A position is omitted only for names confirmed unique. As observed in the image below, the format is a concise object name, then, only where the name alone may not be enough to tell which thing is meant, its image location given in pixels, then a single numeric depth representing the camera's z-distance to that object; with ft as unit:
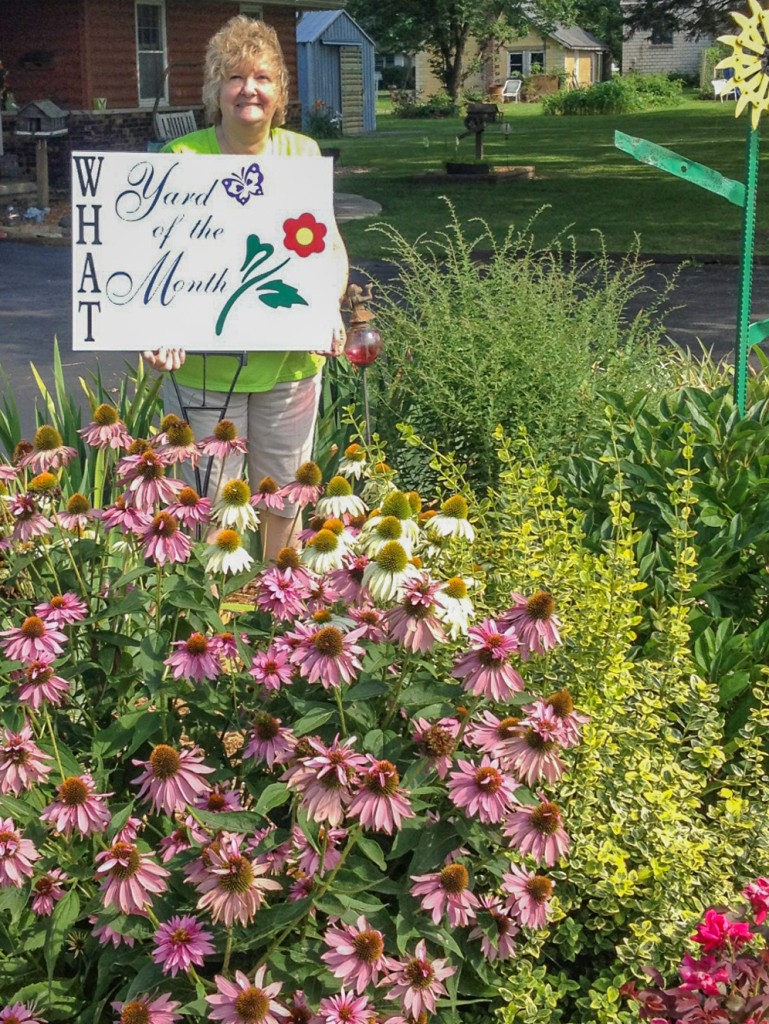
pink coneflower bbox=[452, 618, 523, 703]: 6.12
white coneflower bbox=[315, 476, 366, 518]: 7.85
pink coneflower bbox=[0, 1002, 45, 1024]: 6.24
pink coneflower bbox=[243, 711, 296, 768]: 6.56
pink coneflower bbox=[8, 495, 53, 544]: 7.75
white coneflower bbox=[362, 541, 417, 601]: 6.53
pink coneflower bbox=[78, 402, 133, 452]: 8.04
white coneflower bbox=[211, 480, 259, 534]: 7.61
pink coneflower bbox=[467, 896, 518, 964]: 6.66
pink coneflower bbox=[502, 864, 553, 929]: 6.31
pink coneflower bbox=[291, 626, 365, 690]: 6.13
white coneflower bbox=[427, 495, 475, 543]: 7.43
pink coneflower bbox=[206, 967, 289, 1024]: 5.63
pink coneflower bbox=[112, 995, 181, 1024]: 5.64
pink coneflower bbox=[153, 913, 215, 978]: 5.95
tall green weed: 14.02
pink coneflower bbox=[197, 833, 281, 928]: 5.77
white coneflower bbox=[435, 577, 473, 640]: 6.51
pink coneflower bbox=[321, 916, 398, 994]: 5.80
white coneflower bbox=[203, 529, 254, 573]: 7.11
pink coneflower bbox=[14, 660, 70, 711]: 6.46
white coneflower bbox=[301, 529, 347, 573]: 7.21
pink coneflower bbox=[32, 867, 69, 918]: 6.36
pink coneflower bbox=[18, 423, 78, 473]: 8.04
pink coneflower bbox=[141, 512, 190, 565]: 7.00
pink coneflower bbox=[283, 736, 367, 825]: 5.79
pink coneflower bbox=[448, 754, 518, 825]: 6.00
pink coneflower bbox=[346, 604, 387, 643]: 6.81
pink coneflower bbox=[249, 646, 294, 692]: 6.72
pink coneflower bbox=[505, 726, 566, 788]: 6.11
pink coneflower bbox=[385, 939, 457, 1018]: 6.04
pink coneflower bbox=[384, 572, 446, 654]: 6.27
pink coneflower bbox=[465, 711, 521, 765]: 6.27
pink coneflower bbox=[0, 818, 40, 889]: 6.00
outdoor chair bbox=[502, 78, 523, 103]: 217.36
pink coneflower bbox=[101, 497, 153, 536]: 7.18
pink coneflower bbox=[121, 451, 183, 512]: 7.36
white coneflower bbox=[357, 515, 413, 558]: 6.89
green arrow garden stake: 12.73
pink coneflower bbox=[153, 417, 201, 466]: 7.77
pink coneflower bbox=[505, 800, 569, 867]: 6.03
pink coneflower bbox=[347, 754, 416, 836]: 5.80
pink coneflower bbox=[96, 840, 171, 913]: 5.81
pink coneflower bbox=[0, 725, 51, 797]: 6.18
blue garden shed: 126.31
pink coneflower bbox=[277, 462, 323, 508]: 7.95
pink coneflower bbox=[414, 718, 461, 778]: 6.38
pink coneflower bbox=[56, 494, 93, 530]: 7.73
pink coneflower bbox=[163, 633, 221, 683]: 6.66
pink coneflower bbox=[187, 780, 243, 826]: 6.41
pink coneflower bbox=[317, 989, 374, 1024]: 5.89
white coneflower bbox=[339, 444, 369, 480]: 8.82
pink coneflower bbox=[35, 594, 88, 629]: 7.02
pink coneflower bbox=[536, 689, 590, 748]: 6.19
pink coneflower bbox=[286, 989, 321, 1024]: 6.14
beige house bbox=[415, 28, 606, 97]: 229.86
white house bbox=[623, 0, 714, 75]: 235.20
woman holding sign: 11.34
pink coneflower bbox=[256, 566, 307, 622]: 7.00
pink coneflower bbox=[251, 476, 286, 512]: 8.08
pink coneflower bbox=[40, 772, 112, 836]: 6.04
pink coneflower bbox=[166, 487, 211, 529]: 7.35
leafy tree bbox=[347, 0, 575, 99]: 148.36
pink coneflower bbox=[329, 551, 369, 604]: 7.04
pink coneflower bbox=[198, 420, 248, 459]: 8.15
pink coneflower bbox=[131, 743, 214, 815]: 6.01
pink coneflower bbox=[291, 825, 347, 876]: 6.11
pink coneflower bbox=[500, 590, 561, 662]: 6.31
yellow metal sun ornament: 12.76
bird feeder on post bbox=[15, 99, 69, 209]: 64.18
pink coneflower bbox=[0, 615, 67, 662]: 6.59
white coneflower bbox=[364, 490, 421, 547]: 7.02
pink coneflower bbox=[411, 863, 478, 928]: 6.04
